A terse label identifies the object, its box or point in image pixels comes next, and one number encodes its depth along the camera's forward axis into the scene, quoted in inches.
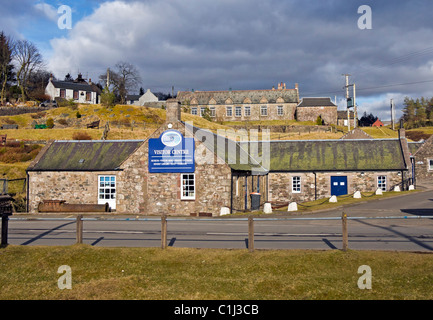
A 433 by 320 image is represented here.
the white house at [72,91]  4149.1
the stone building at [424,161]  1823.3
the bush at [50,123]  2876.5
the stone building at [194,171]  1114.1
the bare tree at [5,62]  3879.9
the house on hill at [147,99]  4604.3
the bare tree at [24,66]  3828.7
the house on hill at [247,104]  3737.7
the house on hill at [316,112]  3634.4
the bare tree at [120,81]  4163.6
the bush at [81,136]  2286.5
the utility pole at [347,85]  2500.6
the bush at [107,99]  3321.9
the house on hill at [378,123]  5492.6
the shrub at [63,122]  2972.9
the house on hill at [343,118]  4099.9
